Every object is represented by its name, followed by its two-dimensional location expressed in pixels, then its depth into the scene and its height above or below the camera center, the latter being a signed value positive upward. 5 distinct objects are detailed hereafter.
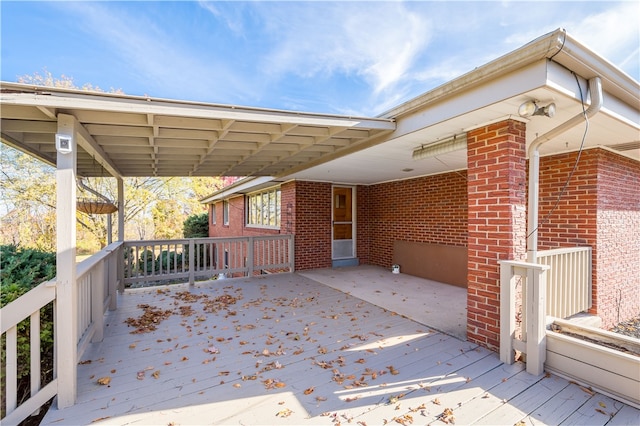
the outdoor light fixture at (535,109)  2.63 +0.92
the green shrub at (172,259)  13.97 -2.29
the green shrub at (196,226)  19.23 -0.86
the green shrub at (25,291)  2.54 -0.72
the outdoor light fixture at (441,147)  3.73 +0.88
